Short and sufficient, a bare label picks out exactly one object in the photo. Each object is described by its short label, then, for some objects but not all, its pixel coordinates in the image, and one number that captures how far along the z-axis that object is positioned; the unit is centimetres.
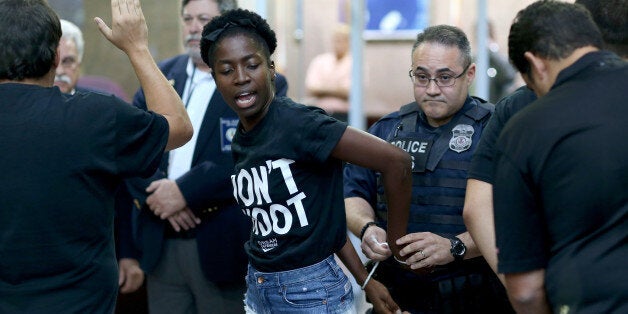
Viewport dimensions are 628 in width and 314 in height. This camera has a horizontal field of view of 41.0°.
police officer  299
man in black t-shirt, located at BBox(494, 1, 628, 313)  204
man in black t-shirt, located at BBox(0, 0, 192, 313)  245
